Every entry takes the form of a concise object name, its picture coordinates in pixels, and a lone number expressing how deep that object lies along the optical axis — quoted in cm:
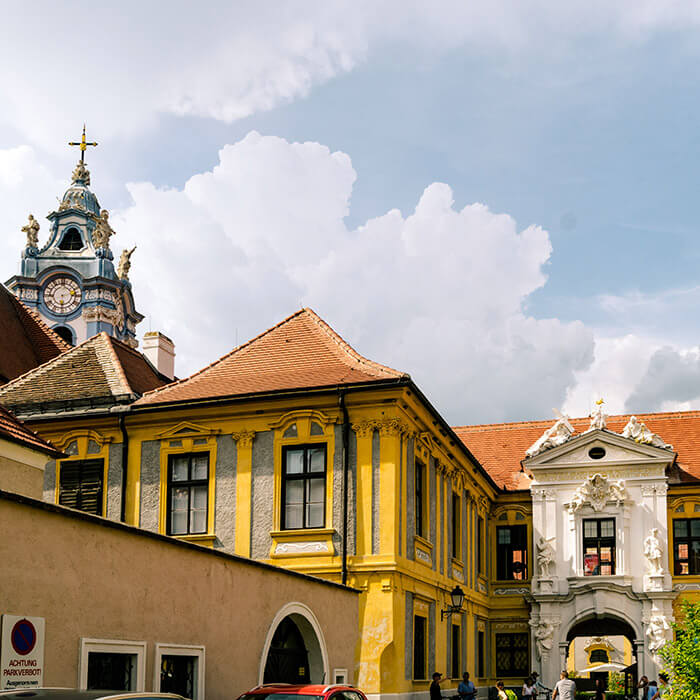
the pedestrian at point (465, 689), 2397
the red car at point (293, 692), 1314
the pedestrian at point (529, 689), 3114
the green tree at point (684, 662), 1554
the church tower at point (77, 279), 6938
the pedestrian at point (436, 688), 2178
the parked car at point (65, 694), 772
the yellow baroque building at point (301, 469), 2141
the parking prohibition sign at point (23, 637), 1048
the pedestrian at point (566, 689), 2341
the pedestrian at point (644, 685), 2958
